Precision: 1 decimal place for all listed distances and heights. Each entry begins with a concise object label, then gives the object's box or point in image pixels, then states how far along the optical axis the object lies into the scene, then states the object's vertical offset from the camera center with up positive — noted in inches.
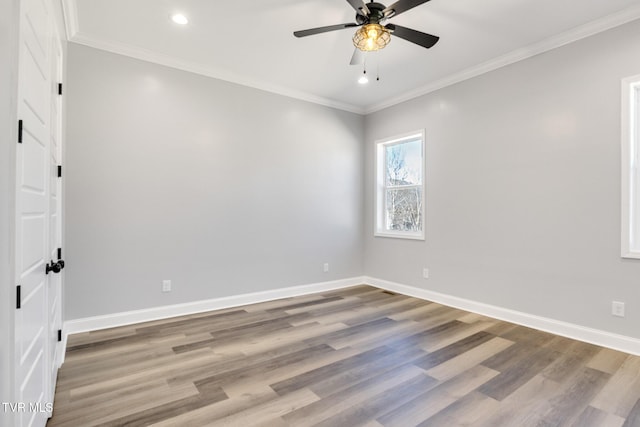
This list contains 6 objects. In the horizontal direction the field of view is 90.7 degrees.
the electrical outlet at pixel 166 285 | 137.4 -32.9
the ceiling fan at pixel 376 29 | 86.0 +55.1
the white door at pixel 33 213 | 43.4 -0.8
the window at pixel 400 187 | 179.2 +15.5
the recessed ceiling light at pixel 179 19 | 108.6 +67.1
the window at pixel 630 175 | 106.2 +13.4
